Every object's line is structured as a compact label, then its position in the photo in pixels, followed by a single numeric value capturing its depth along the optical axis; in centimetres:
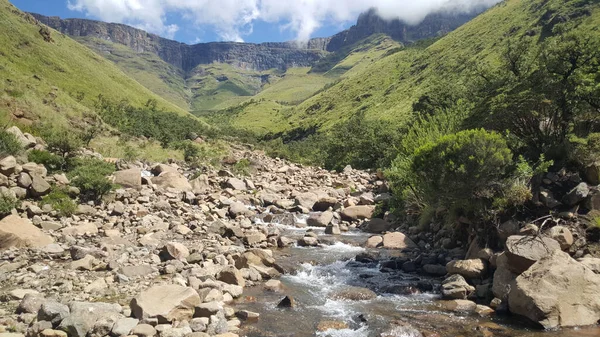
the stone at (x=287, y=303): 1328
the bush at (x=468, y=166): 1623
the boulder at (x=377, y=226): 2566
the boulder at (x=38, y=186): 1983
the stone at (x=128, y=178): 2533
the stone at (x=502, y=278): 1302
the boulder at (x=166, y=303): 1053
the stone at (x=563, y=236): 1378
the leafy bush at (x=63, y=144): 2548
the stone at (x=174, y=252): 1608
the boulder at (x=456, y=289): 1380
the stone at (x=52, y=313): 962
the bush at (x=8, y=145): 2190
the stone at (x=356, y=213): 2875
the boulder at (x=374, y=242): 2181
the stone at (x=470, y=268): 1467
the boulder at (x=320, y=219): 2732
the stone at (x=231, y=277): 1469
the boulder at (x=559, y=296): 1128
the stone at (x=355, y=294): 1434
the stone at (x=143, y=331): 962
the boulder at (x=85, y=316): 942
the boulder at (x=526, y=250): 1296
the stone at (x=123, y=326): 961
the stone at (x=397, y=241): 2133
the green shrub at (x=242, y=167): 4172
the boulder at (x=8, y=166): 1973
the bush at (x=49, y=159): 2370
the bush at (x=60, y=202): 1941
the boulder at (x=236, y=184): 3397
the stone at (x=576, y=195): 1519
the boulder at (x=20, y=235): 1516
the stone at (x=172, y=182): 2869
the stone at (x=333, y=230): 2545
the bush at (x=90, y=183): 2195
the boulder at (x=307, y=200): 3200
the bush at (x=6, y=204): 1677
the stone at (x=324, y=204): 3153
